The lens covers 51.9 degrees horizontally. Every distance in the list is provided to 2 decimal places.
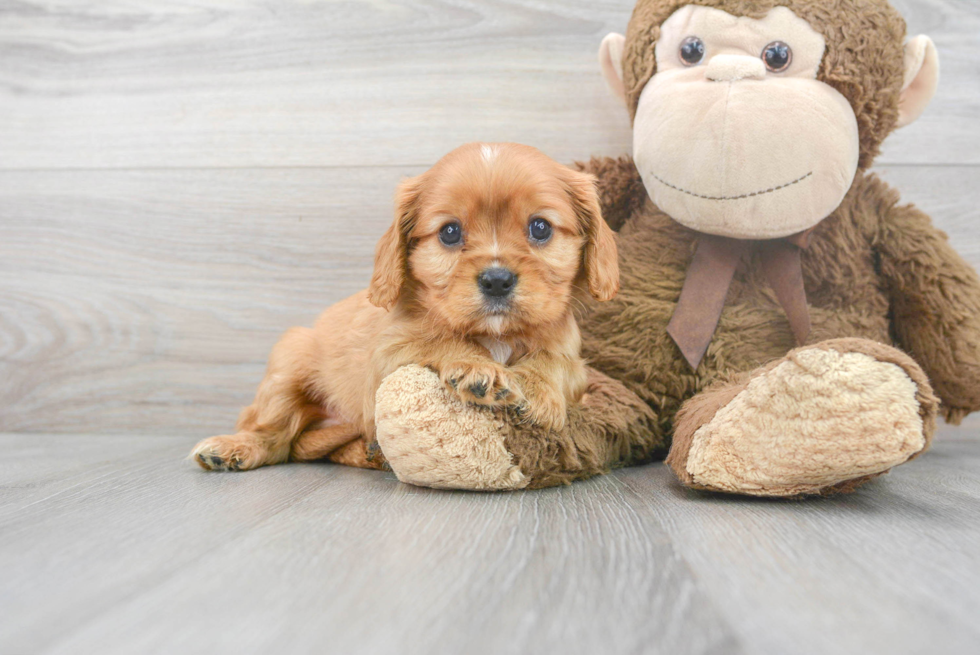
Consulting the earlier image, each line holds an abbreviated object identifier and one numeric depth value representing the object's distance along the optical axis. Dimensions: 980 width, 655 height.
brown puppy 0.52
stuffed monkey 0.50
